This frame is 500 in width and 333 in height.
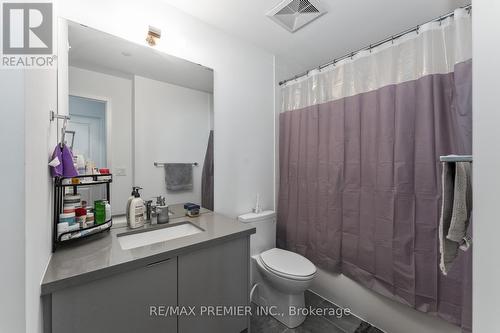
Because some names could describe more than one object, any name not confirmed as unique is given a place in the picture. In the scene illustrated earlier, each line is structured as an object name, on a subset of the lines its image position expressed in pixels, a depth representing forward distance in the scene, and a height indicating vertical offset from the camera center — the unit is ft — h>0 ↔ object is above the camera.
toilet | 4.79 -2.57
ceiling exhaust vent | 4.66 +3.67
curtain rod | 3.84 +2.80
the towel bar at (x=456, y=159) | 1.97 +0.07
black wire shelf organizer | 3.09 -0.54
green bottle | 3.81 -0.86
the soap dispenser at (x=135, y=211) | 4.19 -0.92
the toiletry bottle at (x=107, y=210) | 3.90 -0.82
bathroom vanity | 2.52 -1.72
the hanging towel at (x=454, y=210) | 2.22 -0.47
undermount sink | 3.97 -1.42
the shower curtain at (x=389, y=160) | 3.83 +0.15
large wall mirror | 3.87 +1.05
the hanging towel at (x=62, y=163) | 2.73 +0.04
